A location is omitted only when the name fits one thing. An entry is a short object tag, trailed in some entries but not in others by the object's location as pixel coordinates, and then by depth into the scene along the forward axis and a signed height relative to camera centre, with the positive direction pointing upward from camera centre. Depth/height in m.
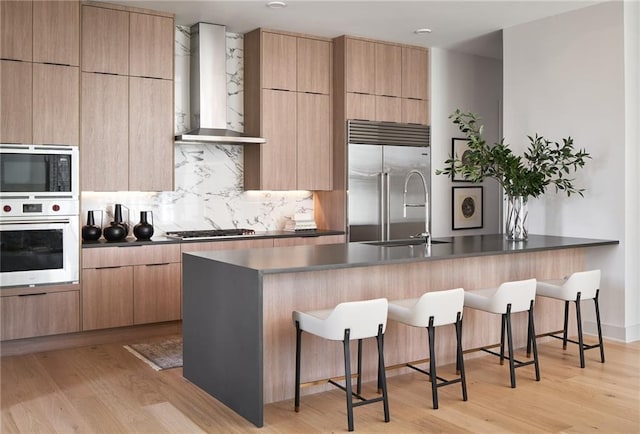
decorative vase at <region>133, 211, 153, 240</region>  5.90 -0.17
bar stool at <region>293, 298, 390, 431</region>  3.52 -0.61
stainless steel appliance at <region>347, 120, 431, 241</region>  6.86 +0.36
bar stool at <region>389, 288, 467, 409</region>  3.84 -0.60
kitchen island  3.70 -0.54
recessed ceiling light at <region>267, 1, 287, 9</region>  5.62 +1.74
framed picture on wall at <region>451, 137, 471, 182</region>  7.70 +0.72
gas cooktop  5.98 -0.21
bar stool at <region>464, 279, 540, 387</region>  4.25 -0.58
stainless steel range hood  6.23 +1.18
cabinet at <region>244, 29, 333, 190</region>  6.51 +1.00
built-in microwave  5.05 +0.30
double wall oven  5.05 -0.03
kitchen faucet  4.75 -0.17
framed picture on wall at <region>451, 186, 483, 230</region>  7.75 +0.04
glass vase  5.44 -0.05
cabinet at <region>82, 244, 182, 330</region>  5.44 -0.62
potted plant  5.45 +0.33
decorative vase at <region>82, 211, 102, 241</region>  5.69 -0.16
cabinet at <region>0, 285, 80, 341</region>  5.07 -0.78
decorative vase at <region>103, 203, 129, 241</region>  5.72 -0.15
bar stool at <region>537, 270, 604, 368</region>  4.73 -0.56
